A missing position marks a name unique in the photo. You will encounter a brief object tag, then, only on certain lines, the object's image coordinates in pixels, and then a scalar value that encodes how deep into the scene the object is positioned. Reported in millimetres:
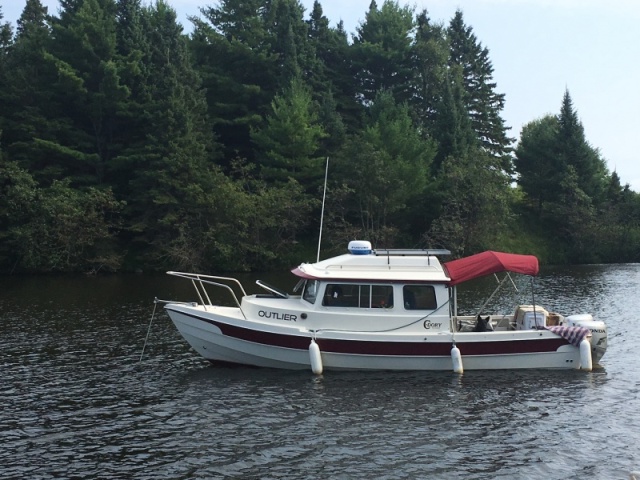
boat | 21719
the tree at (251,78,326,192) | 64750
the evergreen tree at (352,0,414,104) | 80375
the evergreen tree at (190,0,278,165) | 72188
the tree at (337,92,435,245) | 62625
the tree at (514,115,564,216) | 72562
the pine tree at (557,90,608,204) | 71500
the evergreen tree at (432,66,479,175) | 70812
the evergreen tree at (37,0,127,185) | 62125
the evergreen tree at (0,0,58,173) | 60969
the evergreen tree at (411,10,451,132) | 79688
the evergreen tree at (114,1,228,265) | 59125
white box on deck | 22641
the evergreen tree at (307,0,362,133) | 71938
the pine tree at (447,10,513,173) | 82250
